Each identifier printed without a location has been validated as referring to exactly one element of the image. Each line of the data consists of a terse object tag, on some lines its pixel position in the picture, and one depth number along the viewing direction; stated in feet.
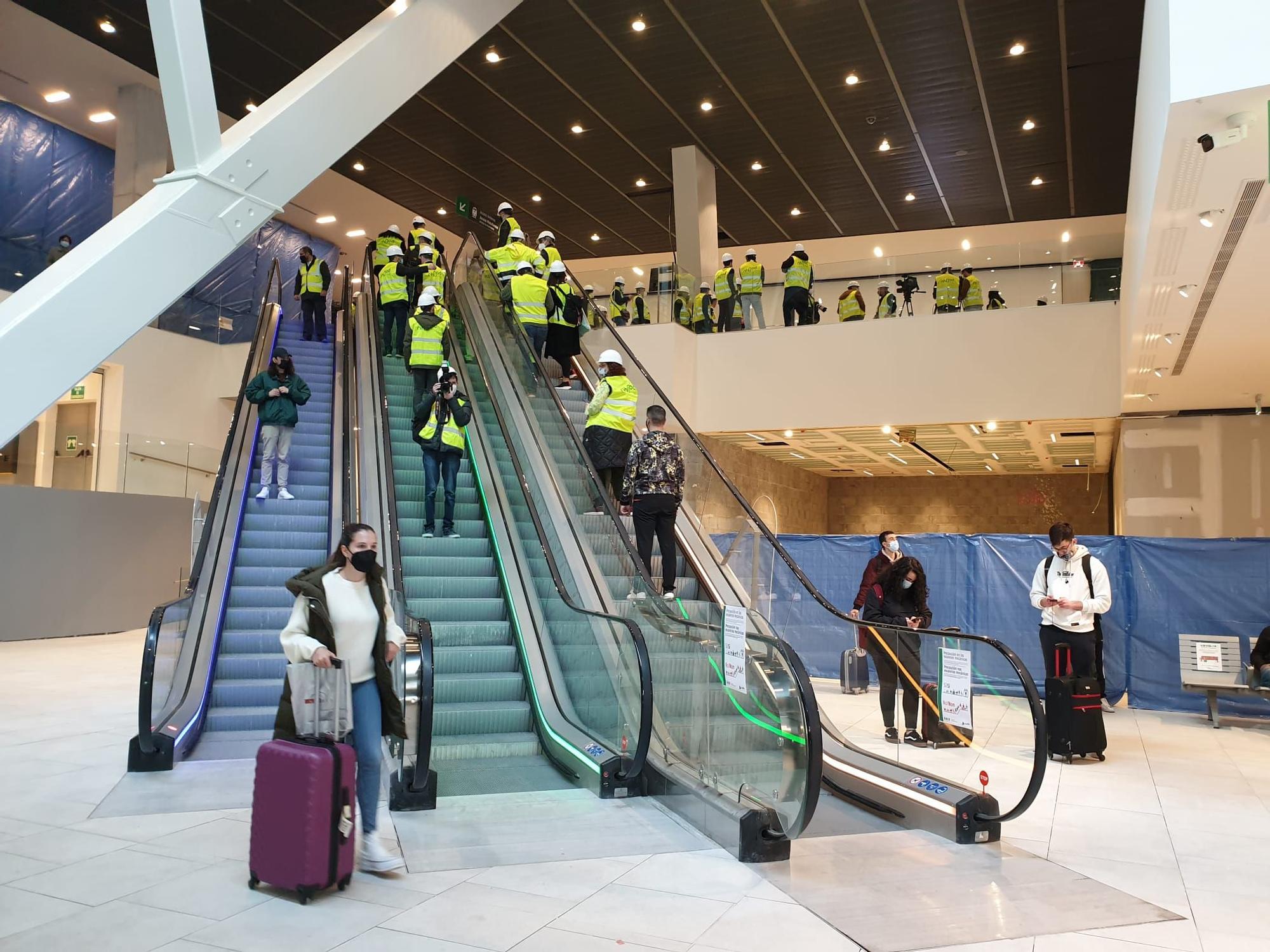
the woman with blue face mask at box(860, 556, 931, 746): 20.53
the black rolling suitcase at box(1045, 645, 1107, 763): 25.27
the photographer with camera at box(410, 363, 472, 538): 30.86
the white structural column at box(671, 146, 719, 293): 62.13
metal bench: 31.35
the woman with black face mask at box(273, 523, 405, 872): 14.84
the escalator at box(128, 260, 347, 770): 21.74
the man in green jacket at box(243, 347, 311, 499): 33.73
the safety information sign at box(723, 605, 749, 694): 17.79
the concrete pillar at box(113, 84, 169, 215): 59.16
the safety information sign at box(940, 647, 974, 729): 19.36
